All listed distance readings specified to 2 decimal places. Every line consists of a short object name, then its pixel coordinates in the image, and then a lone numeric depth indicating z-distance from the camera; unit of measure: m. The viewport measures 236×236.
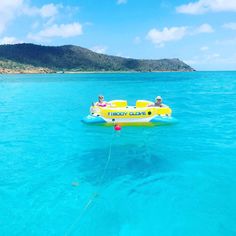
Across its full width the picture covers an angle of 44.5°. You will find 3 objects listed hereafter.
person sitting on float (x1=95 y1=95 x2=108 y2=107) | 17.64
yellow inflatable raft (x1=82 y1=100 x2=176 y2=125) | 16.78
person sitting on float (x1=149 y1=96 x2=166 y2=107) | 17.52
